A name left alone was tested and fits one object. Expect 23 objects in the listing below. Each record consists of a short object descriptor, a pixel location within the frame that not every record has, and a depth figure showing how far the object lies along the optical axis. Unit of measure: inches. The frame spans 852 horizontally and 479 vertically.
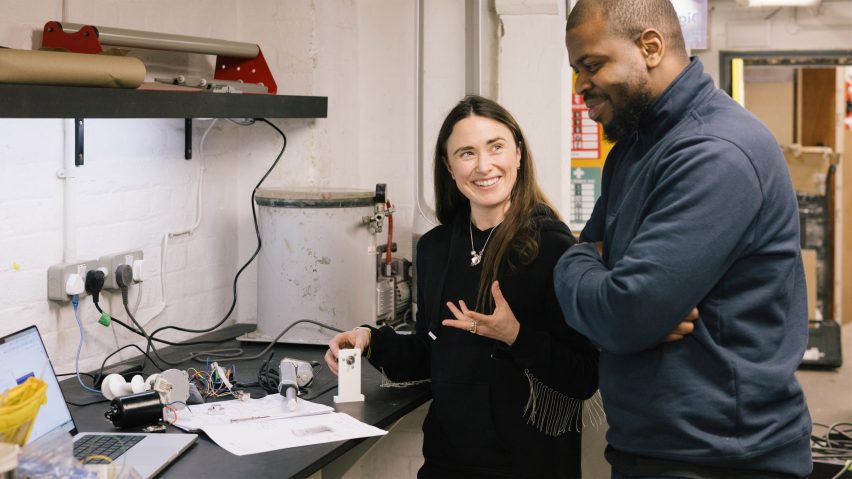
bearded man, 60.5
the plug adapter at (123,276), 104.3
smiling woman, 85.4
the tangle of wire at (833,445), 163.8
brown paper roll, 74.8
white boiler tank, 113.8
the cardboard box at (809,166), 290.7
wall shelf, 75.1
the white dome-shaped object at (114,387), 90.2
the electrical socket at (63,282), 96.1
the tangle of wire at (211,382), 95.0
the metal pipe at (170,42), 92.9
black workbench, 74.1
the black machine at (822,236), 289.9
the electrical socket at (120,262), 103.8
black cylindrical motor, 81.7
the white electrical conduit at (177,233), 115.0
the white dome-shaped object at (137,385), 89.2
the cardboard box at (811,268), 284.5
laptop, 69.8
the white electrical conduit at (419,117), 128.2
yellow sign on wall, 141.6
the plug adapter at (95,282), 100.3
